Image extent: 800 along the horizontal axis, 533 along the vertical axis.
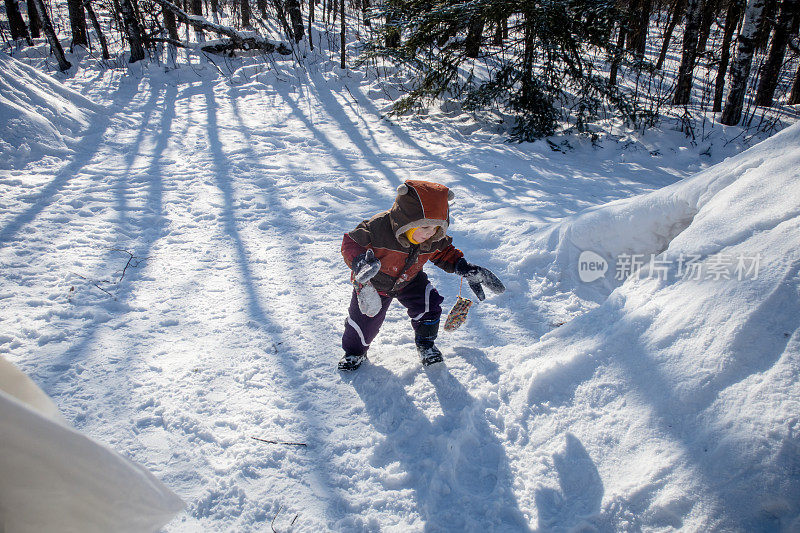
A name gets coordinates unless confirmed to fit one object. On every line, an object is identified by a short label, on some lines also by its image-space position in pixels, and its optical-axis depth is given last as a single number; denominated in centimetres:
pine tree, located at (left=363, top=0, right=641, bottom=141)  617
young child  216
